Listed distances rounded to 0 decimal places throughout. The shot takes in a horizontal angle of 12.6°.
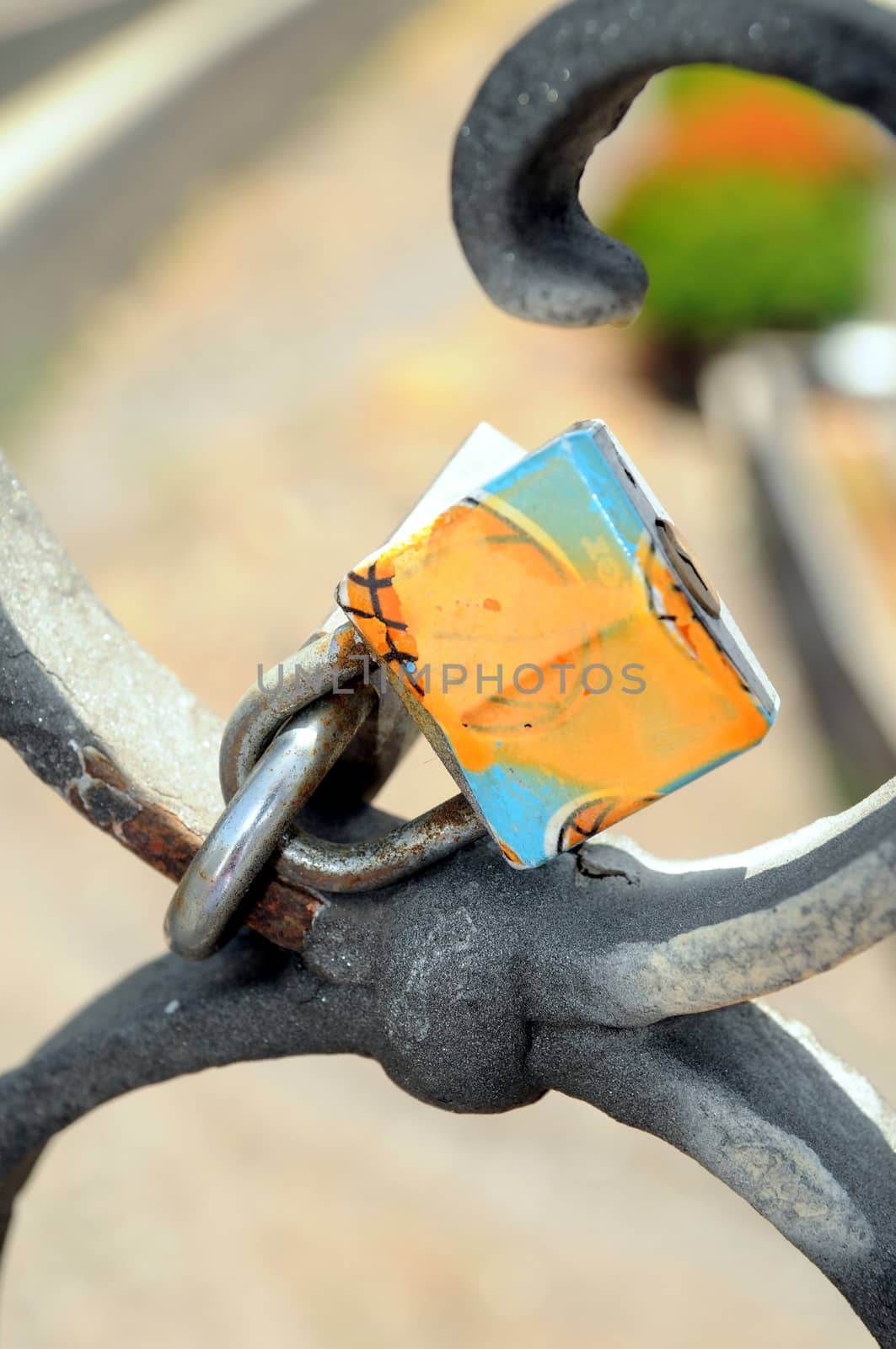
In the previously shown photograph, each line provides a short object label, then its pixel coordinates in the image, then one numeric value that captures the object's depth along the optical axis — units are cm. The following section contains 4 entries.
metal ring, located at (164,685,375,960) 46
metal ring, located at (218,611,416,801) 46
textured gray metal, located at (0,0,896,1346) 44
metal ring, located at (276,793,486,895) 47
